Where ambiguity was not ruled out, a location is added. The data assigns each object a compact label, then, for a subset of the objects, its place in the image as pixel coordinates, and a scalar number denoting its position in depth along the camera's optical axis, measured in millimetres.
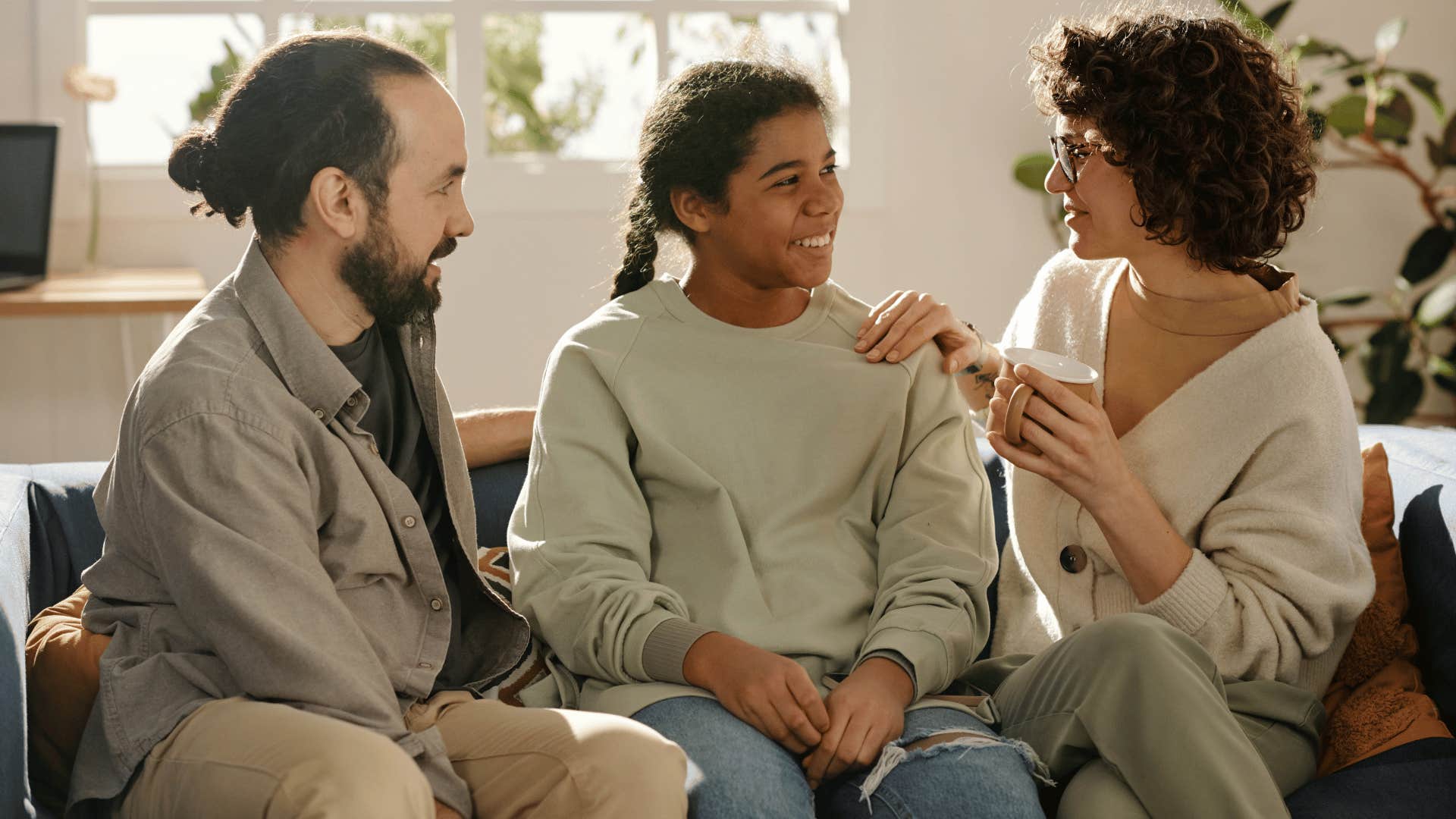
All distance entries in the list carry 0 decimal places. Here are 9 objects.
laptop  4315
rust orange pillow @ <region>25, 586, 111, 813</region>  2811
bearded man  2692
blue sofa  2831
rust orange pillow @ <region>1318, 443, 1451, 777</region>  2984
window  4626
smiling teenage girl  2909
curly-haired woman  2931
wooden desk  4096
